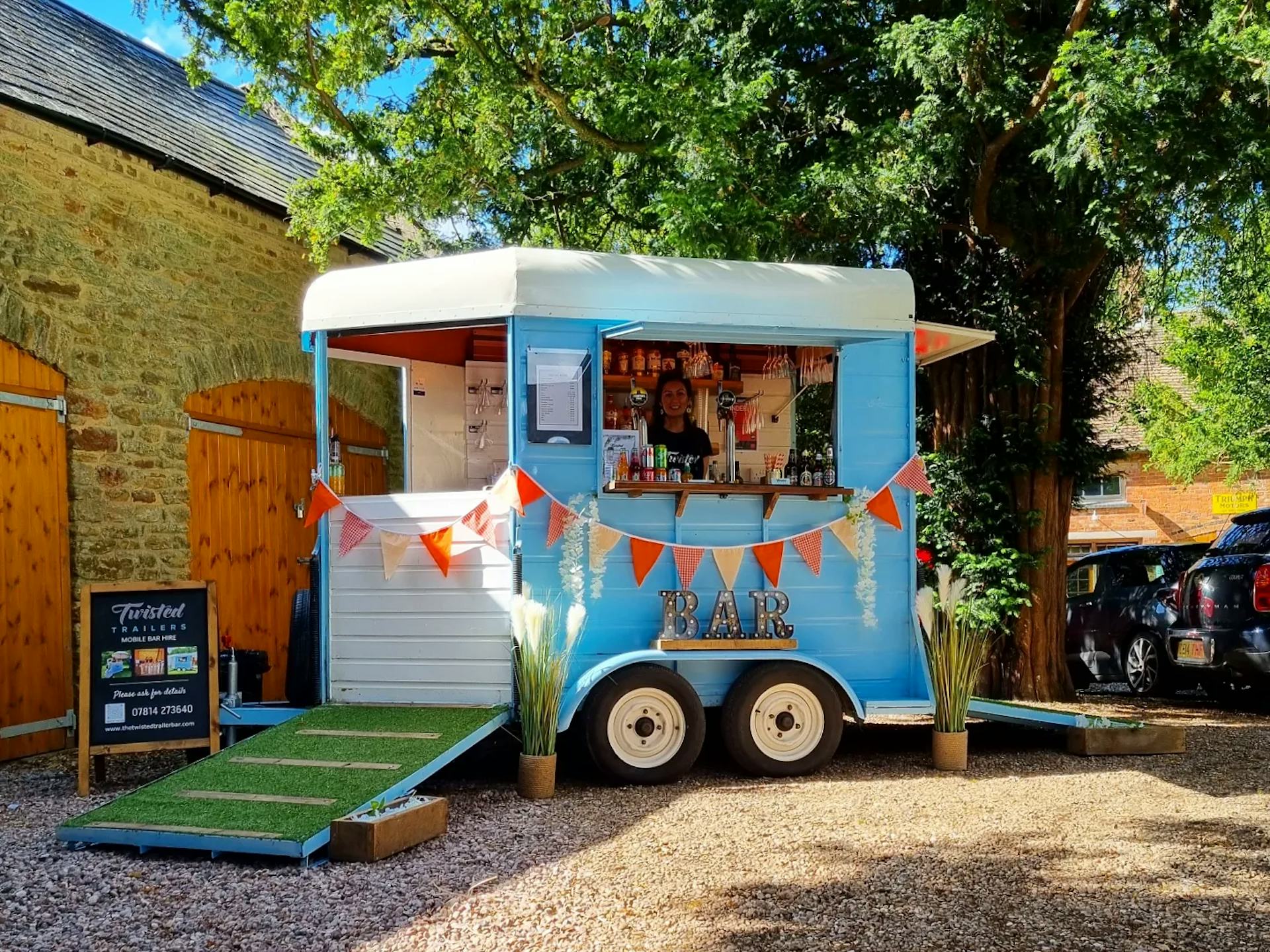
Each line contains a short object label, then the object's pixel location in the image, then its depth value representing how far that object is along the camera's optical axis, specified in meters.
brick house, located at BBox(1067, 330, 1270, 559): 28.38
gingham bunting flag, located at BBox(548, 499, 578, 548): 7.44
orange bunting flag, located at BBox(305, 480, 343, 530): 7.80
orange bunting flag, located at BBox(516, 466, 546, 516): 7.36
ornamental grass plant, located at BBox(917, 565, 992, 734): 7.71
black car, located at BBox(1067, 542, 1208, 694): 12.19
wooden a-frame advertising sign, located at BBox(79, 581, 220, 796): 7.29
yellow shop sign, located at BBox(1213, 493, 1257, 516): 26.27
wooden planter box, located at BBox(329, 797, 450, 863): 5.44
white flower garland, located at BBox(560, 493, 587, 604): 7.55
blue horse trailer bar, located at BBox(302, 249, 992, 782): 7.44
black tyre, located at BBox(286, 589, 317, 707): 8.03
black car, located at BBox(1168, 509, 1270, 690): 10.14
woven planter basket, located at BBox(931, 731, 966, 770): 7.70
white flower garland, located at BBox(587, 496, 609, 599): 7.58
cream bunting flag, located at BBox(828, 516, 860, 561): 7.98
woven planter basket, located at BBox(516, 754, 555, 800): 6.88
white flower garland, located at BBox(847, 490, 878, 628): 8.02
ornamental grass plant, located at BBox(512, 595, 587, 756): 6.89
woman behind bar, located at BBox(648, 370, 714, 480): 8.50
